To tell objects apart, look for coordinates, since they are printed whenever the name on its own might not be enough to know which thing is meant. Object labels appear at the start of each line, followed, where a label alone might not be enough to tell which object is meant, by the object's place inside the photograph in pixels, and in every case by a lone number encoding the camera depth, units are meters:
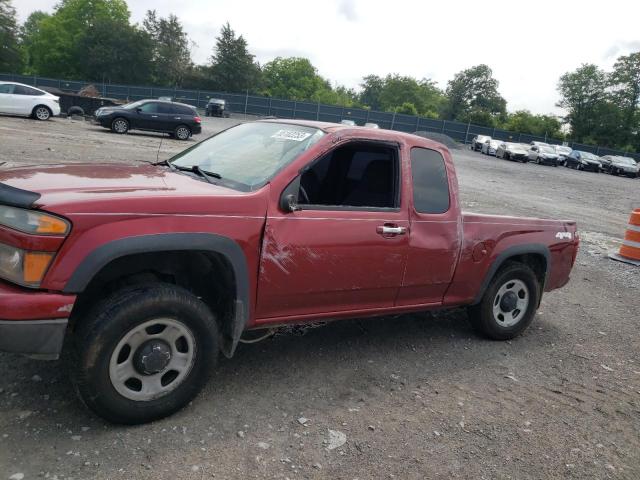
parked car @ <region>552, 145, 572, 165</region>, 40.97
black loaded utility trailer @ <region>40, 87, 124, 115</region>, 25.56
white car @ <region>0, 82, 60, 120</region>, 20.73
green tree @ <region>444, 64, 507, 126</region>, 96.25
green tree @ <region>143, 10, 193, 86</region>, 71.75
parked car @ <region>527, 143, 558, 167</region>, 39.84
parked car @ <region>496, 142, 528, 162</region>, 37.88
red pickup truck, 2.62
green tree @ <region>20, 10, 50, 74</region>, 72.11
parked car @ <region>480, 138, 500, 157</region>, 41.35
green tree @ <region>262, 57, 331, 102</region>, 100.81
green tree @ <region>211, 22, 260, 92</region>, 72.06
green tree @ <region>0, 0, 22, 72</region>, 63.22
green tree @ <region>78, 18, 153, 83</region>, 68.75
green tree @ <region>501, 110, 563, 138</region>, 69.82
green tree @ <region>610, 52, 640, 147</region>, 70.38
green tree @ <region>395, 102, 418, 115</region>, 66.97
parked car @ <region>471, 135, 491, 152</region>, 44.32
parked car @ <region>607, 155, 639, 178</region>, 39.66
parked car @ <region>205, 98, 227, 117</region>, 45.28
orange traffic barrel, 9.05
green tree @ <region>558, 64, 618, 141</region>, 73.44
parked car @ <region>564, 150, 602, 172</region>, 41.09
